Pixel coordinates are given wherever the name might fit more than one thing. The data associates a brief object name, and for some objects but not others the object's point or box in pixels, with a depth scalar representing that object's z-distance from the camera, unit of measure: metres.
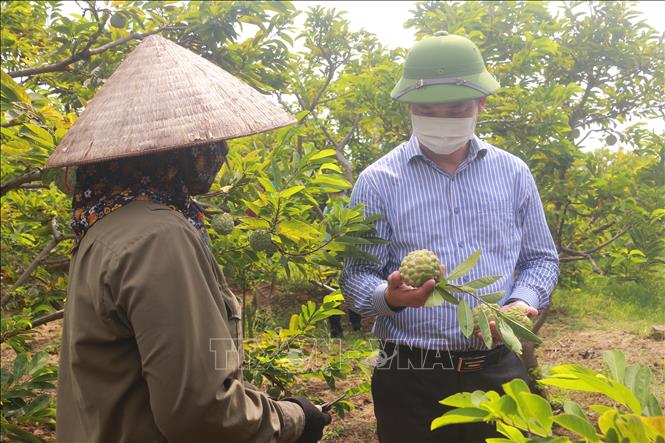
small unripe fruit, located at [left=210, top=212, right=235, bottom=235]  2.10
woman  1.06
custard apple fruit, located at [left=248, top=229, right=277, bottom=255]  1.96
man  1.78
